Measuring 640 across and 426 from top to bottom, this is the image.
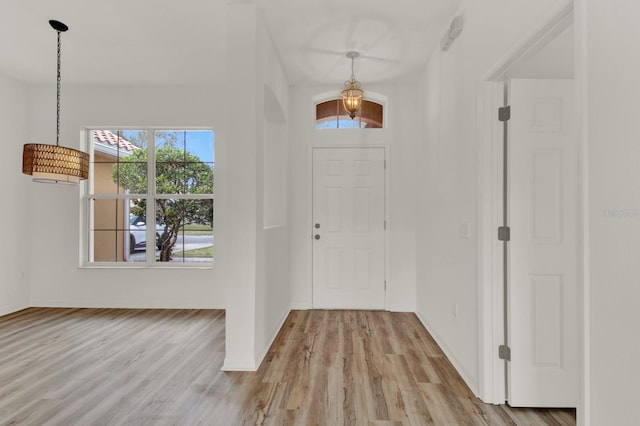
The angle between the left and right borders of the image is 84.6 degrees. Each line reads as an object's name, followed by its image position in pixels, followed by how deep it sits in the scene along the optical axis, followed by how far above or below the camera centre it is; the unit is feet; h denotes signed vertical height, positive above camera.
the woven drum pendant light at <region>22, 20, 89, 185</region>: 8.96 +1.34
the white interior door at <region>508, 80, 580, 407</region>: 7.12 -0.53
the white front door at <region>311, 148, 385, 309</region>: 14.74 -0.53
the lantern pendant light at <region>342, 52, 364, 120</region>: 11.28 +3.80
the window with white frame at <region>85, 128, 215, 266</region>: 15.37 +0.78
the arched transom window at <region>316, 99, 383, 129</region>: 15.11 +4.29
